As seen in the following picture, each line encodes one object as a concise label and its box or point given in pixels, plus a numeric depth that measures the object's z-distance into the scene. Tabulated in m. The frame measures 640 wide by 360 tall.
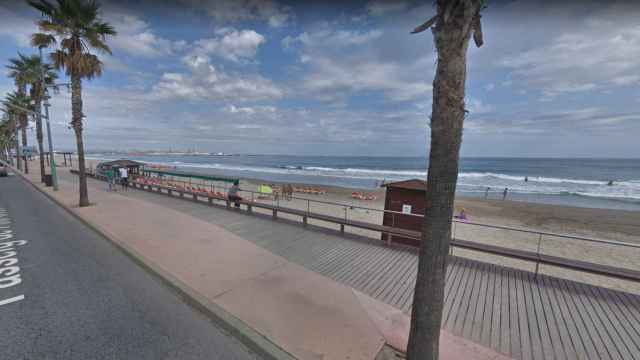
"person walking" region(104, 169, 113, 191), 14.32
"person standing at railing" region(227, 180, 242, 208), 9.74
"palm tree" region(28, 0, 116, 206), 8.79
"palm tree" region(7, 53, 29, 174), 17.47
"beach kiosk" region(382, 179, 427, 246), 6.29
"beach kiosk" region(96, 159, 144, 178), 16.81
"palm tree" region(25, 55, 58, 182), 17.31
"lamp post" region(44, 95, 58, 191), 12.54
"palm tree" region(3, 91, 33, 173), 22.03
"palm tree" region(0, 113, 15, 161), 30.95
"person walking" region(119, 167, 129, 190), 15.21
